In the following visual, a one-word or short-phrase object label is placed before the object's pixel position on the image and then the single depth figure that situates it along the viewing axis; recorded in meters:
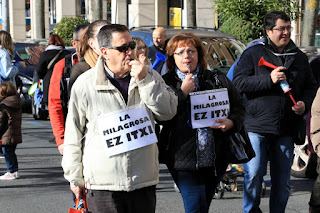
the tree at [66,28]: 30.45
